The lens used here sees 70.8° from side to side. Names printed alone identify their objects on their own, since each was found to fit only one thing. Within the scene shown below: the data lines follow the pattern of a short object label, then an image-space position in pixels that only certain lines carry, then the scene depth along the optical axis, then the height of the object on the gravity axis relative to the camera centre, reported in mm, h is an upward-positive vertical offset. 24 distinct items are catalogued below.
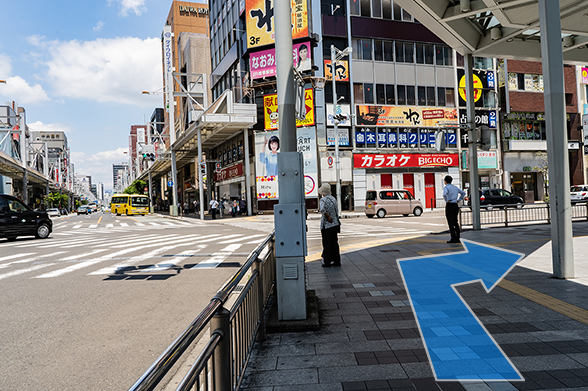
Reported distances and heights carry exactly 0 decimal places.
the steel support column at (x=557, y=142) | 6535 +753
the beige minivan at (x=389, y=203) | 26906 -474
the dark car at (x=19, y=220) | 16450 -395
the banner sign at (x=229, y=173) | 37906 +2996
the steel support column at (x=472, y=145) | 14055 +1668
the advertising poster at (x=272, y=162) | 34031 +3251
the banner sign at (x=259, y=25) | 34281 +14829
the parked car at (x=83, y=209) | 85725 -184
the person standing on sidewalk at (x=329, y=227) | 8305 -580
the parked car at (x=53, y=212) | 66119 -431
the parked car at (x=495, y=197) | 29055 -395
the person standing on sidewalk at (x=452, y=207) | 11133 -366
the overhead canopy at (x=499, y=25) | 10117 +4562
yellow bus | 55125 +310
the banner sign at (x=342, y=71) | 35938 +11050
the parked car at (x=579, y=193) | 30505 -341
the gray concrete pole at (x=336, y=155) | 26684 +2966
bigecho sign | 36469 +3244
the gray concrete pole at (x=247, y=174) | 34281 +2296
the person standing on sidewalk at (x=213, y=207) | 33312 -363
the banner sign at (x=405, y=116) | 36656 +7254
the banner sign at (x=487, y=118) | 40500 +7324
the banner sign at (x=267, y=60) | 33688 +11682
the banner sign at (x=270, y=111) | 34975 +7654
